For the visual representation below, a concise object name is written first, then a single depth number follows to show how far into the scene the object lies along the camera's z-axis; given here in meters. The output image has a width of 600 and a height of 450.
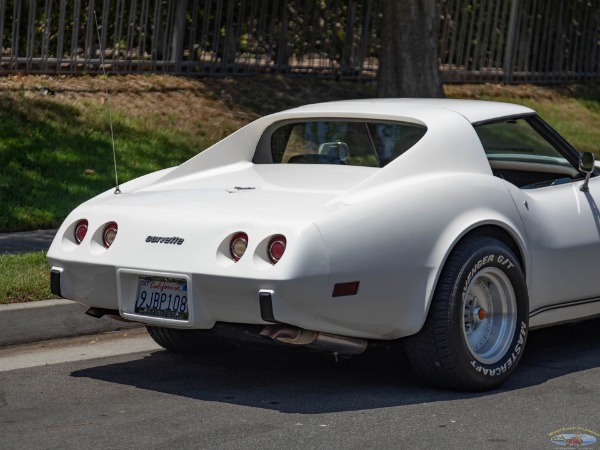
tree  14.93
